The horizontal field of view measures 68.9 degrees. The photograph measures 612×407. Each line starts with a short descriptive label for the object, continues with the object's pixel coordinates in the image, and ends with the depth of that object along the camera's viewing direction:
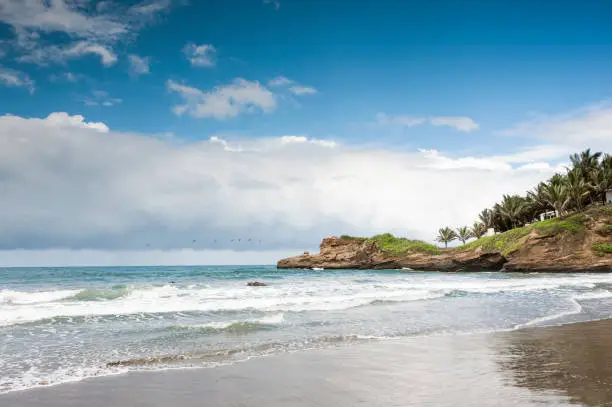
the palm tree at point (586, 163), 60.66
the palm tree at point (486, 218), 79.62
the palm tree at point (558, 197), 59.19
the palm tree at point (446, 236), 91.69
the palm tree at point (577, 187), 56.97
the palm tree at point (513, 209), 70.56
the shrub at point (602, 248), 48.69
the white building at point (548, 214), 71.94
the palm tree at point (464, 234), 87.69
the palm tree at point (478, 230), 82.83
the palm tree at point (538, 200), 64.94
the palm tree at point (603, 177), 57.28
